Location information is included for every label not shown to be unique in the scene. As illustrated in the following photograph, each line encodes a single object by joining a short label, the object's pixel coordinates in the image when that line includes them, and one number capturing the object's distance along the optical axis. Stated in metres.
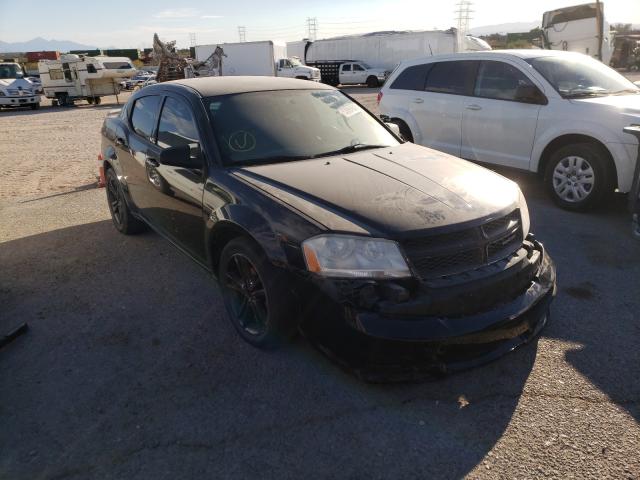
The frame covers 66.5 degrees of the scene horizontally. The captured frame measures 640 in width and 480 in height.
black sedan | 2.44
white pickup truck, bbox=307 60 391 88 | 31.19
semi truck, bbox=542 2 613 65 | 15.81
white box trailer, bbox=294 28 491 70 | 27.69
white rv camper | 25.41
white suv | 5.33
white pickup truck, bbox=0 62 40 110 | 23.56
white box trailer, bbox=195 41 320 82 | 29.58
